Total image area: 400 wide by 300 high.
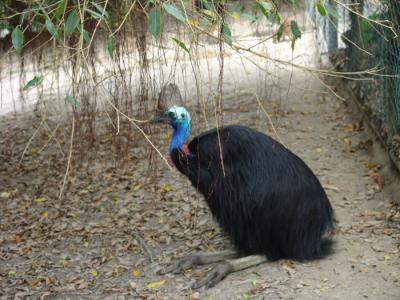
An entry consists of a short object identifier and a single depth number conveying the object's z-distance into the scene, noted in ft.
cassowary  12.04
